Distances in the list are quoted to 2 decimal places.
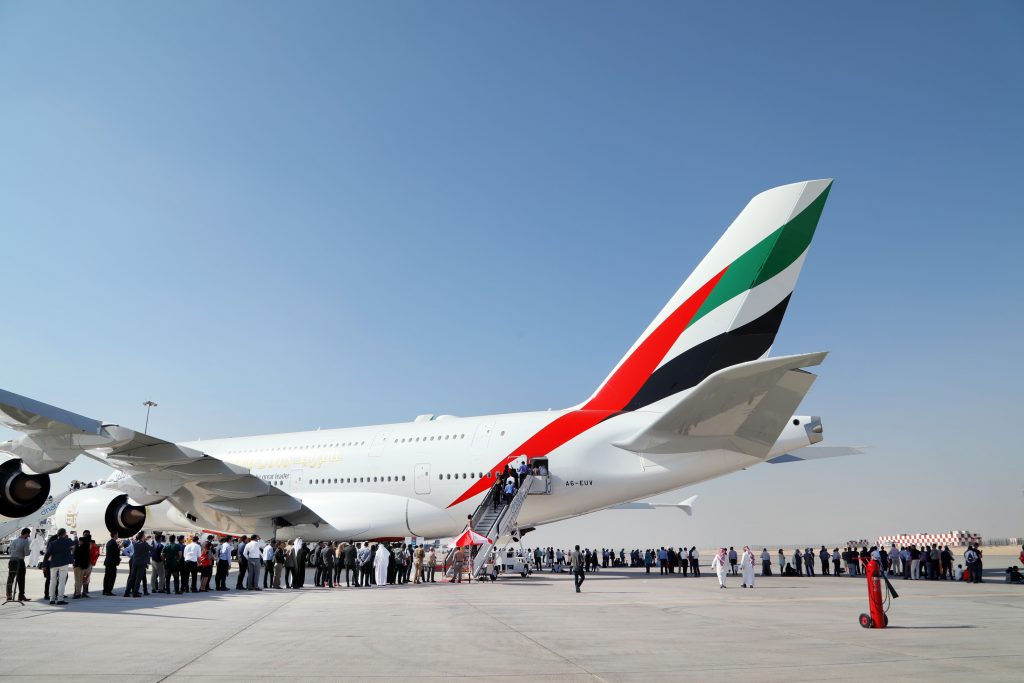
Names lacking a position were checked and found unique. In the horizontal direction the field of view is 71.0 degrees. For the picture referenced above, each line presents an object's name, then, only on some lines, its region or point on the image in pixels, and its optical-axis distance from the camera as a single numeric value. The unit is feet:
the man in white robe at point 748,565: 58.08
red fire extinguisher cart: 28.14
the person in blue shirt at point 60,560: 37.55
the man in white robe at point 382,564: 60.44
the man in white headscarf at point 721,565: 58.29
